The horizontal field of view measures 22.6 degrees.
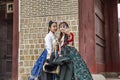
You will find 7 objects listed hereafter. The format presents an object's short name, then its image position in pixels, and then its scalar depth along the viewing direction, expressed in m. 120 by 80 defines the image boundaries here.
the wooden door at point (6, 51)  9.05
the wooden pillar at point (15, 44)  8.15
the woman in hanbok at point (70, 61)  5.54
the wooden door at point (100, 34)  8.98
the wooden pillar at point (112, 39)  10.77
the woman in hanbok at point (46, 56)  5.68
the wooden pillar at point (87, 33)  7.54
